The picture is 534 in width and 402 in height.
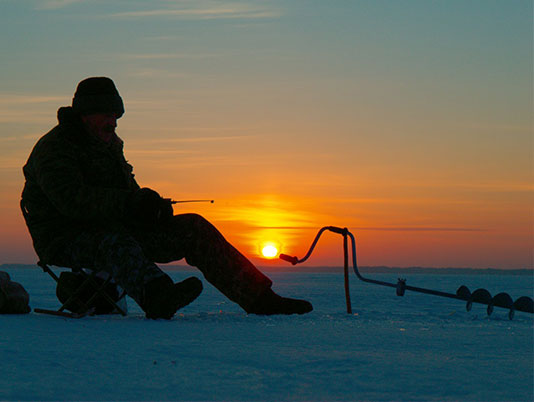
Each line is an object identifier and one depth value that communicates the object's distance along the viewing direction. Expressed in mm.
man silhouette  5852
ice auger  6602
